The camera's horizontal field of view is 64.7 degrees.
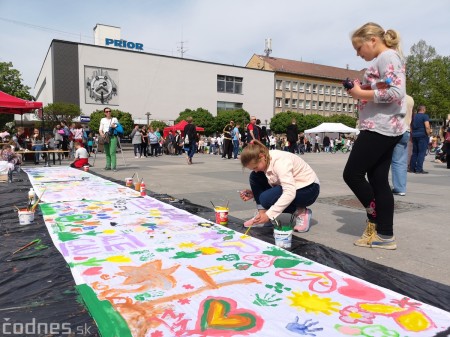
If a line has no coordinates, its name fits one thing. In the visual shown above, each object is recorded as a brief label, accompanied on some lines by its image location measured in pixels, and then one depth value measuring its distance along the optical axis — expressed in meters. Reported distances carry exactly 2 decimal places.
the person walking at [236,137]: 15.13
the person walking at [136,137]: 15.92
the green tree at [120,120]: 34.00
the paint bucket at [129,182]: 5.64
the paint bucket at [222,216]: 3.40
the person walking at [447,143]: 9.77
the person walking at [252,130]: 11.51
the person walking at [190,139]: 11.51
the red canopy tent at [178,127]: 22.28
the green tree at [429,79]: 44.34
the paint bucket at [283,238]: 2.68
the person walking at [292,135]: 14.26
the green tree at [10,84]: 44.41
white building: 37.78
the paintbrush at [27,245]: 2.57
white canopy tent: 23.98
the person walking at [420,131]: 8.10
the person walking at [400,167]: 5.32
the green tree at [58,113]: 31.38
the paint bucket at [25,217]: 3.32
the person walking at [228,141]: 15.04
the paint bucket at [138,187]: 5.32
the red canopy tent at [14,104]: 9.56
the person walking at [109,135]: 8.38
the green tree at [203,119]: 40.44
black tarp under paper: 1.63
